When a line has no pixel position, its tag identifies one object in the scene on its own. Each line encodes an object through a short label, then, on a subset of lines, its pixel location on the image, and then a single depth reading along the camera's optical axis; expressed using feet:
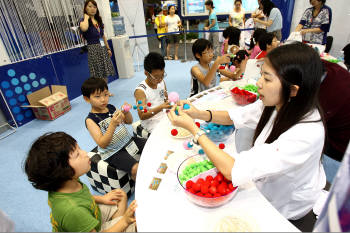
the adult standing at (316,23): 11.97
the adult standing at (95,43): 12.91
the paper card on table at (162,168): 4.15
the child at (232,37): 11.89
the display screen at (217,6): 23.73
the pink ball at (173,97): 5.80
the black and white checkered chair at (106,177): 6.23
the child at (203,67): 8.15
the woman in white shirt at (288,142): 3.18
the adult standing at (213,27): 19.44
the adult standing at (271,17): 14.62
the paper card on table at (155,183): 3.79
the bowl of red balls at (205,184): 3.25
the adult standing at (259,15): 16.51
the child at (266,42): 9.51
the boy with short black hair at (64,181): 3.54
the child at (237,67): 9.41
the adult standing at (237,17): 19.02
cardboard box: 11.96
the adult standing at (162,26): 21.42
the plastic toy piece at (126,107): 6.04
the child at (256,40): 11.22
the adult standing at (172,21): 20.96
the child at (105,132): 5.82
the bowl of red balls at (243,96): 6.55
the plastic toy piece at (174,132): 5.08
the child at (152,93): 7.06
